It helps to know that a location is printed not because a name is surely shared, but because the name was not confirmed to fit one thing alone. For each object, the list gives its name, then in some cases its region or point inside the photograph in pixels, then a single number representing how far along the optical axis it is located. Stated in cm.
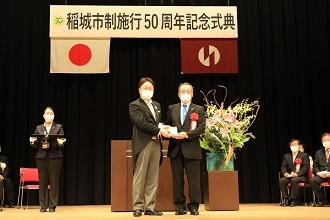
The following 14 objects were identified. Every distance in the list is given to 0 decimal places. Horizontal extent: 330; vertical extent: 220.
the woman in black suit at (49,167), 578
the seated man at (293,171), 689
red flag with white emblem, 857
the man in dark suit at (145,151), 446
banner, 836
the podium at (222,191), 548
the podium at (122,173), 564
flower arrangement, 552
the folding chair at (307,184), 699
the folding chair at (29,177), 696
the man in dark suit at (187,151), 461
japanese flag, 834
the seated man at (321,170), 681
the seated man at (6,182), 734
